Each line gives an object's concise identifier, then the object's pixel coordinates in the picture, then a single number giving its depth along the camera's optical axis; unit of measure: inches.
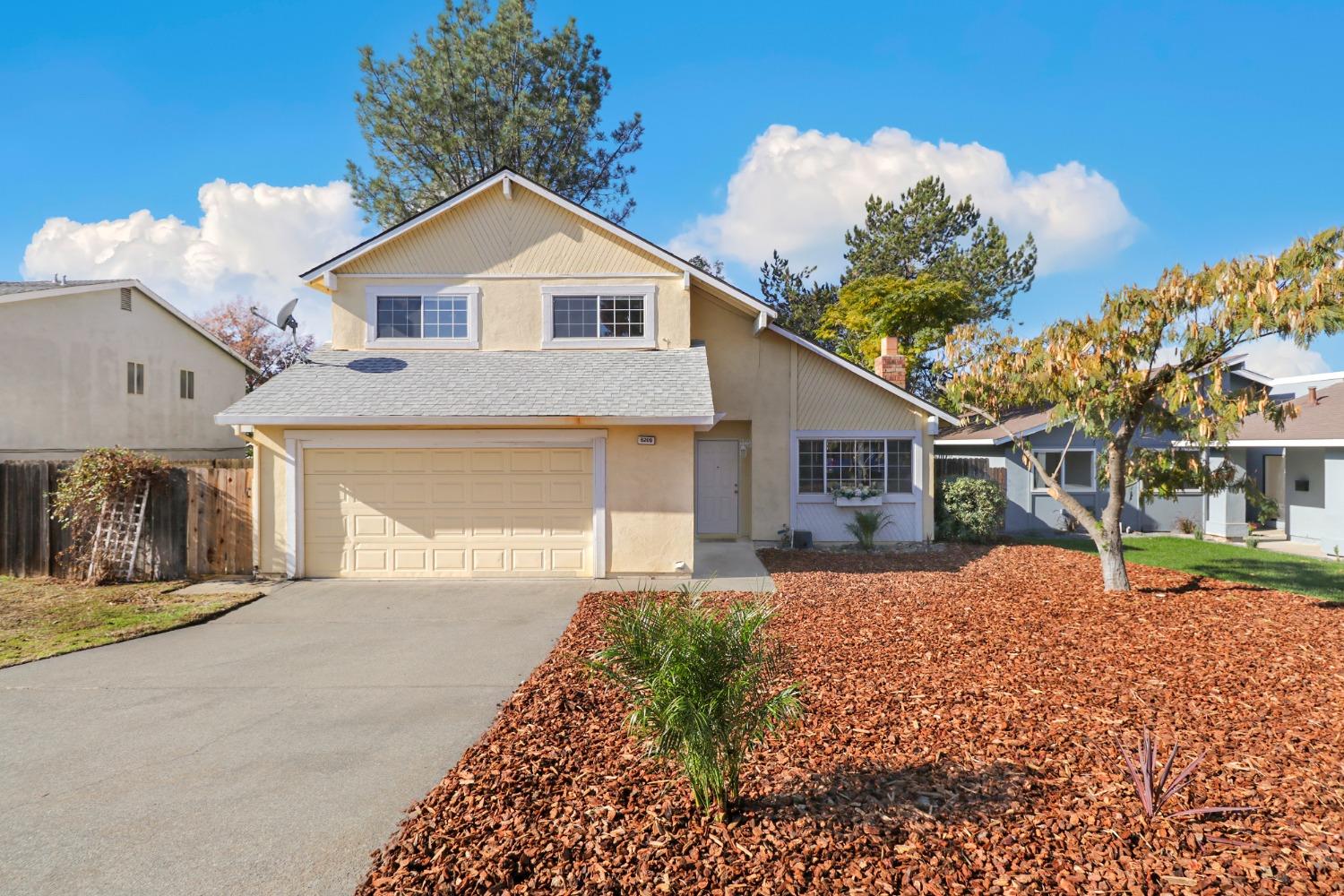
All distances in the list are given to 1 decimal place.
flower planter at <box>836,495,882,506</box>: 555.5
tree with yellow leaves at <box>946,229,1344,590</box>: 291.3
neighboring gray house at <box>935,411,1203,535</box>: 661.3
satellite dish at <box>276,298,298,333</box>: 463.0
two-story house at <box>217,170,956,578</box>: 422.0
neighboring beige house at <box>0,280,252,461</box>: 588.1
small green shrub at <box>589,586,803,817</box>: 131.4
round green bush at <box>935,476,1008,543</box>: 575.5
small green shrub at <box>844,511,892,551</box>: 546.9
